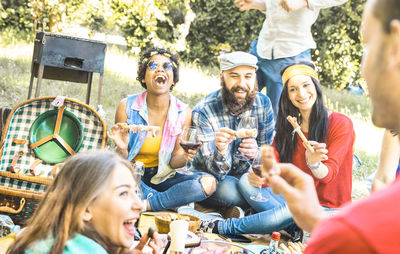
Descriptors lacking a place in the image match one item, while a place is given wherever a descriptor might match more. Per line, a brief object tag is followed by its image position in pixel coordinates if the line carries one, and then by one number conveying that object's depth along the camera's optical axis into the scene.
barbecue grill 4.79
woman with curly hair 3.97
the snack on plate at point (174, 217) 3.07
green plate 3.73
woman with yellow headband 3.65
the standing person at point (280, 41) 4.88
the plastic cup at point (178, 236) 2.56
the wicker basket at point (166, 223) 3.01
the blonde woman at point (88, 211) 1.86
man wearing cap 4.09
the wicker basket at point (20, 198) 3.31
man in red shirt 0.85
